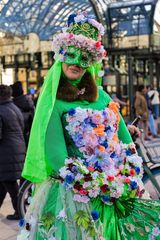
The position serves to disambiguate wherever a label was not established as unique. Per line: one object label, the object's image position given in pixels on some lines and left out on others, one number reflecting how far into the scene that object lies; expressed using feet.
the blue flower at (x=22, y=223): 9.65
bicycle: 15.49
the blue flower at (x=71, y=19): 9.72
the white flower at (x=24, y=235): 9.31
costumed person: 8.79
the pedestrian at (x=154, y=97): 53.78
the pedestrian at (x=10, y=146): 17.54
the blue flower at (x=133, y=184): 9.11
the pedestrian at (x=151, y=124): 46.13
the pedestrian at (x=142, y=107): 42.68
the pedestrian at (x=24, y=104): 22.91
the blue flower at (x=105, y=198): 8.84
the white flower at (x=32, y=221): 9.13
